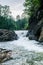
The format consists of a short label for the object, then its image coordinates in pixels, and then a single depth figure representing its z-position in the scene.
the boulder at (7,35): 19.84
